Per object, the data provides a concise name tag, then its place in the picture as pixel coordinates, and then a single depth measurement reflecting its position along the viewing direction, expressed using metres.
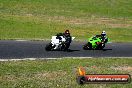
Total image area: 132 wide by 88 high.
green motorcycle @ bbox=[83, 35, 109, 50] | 30.14
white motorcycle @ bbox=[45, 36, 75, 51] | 28.12
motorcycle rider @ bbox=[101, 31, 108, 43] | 30.46
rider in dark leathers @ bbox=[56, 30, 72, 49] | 28.27
